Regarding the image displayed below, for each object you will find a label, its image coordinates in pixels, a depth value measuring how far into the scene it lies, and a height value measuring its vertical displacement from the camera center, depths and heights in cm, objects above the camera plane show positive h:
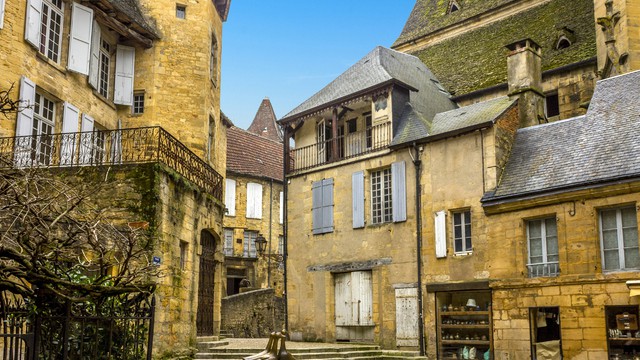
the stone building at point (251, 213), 3073 +405
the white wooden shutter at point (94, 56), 1719 +624
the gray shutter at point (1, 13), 1403 +590
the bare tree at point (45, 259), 559 +36
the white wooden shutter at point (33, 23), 1464 +601
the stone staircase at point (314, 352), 1470 -117
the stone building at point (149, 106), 1305 +497
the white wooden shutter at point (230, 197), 3080 +468
